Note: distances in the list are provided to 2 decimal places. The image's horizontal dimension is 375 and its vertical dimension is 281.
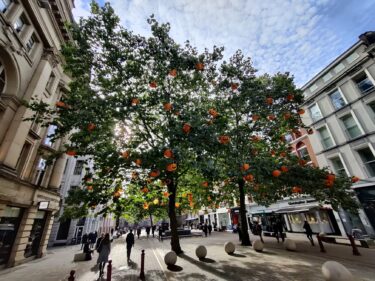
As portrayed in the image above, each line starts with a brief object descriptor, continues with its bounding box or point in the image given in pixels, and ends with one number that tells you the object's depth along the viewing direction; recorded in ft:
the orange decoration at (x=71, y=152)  28.28
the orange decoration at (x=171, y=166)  23.51
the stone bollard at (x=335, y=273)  19.72
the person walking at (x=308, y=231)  51.27
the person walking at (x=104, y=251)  32.22
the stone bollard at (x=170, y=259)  34.03
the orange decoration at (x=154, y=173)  25.91
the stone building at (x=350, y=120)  58.29
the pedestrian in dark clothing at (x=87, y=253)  48.96
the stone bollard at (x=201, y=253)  38.50
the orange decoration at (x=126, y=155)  28.54
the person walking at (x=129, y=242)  45.44
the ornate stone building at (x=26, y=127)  40.73
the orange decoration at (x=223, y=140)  24.56
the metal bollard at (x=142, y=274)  29.41
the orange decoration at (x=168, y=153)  22.73
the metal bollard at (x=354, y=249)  38.16
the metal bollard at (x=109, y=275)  23.07
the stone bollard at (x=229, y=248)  41.98
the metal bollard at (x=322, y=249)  41.90
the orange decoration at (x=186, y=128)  24.20
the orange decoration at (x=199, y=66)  28.78
